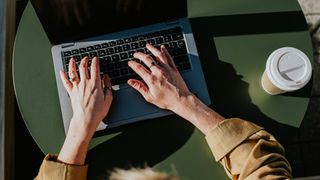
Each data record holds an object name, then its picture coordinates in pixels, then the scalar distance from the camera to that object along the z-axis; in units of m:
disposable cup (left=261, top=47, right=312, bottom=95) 0.97
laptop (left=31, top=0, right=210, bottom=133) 1.06
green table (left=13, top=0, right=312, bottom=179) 1.08
